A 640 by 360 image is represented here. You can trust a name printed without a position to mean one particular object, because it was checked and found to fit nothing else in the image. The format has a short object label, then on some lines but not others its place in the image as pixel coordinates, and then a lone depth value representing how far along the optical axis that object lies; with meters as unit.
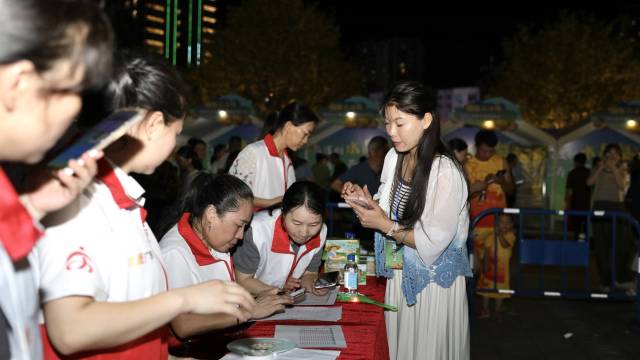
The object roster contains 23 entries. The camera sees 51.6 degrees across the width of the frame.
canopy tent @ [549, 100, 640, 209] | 14.63
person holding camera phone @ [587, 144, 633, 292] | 8.51
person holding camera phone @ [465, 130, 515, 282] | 7.29
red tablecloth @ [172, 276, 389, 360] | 2.53
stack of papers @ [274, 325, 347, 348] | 2.56
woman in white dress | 3.21
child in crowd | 7.20
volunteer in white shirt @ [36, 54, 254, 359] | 1.32
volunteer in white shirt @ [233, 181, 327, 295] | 3.50
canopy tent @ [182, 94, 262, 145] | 15.96
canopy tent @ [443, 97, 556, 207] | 15.25
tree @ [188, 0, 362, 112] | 28.02
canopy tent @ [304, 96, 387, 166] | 15.91
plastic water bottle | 3.57
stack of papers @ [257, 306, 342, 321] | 2.99
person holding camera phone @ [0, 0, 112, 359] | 1.10
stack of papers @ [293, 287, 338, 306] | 3.29
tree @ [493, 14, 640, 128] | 28.67
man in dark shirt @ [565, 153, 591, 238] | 10.39
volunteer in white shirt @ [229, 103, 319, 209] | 4.87
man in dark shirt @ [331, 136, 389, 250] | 7.40
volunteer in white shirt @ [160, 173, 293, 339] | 2.68
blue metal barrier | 6.94
